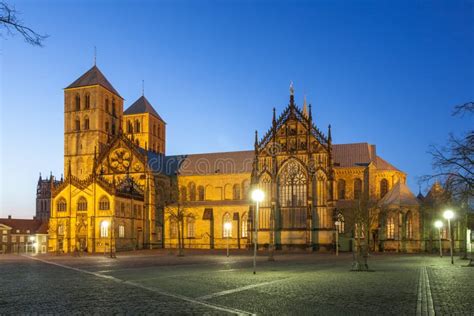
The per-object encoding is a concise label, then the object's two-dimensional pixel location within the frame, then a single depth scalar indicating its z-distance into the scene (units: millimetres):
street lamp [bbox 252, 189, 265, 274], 37938
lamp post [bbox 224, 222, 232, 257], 88681
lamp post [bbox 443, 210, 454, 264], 44438
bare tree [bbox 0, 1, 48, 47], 12961
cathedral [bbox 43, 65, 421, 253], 78938
